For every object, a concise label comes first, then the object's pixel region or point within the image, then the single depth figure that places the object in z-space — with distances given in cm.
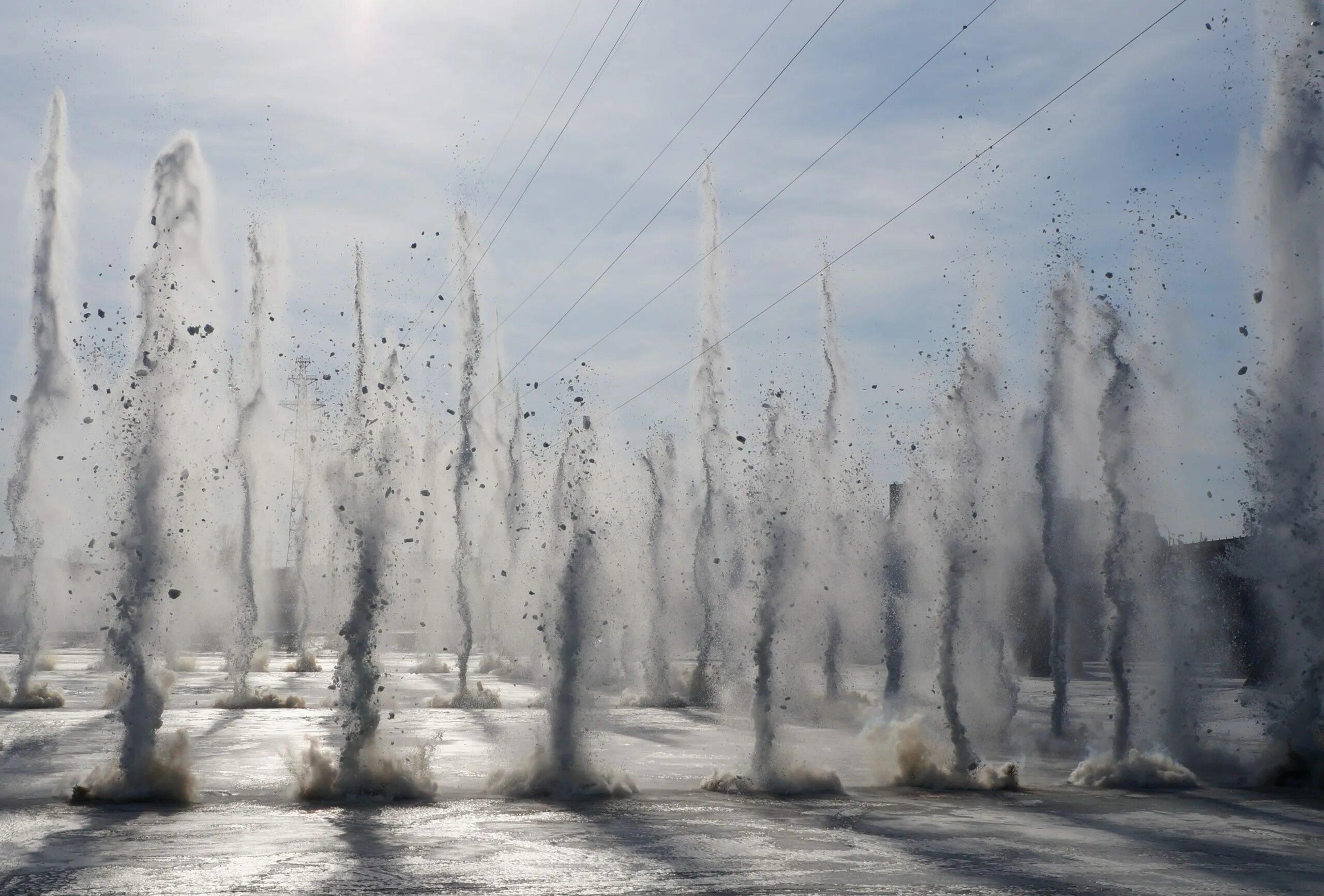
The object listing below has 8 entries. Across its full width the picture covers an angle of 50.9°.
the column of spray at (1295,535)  2361
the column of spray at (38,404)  3981
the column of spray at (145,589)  1912
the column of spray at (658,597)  4672
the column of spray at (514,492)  6512
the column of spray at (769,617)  2212
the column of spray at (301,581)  6831
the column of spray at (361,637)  2039
